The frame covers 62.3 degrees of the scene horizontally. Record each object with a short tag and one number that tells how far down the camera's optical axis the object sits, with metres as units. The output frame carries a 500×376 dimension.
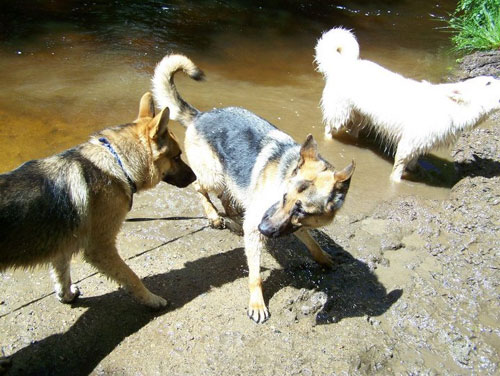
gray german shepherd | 3.33
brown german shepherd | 2.98
